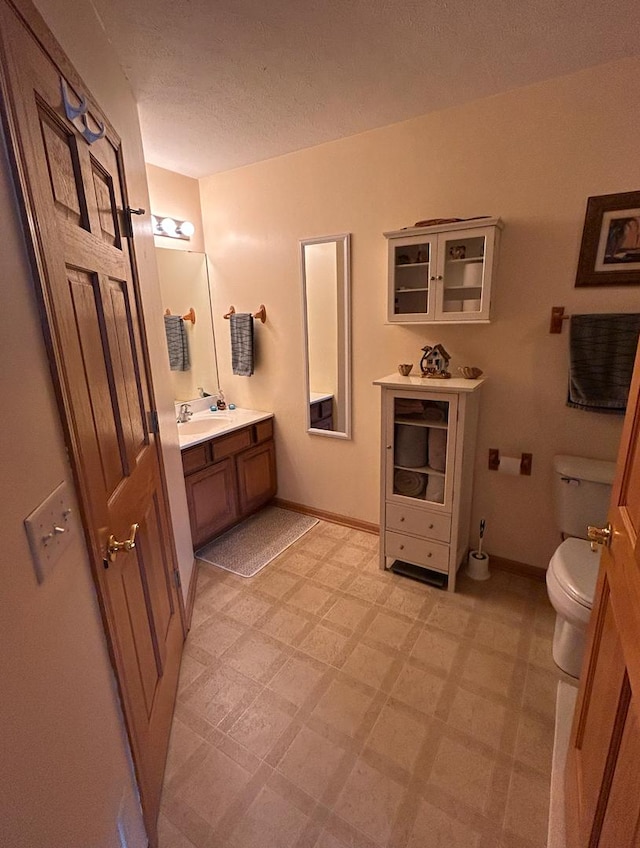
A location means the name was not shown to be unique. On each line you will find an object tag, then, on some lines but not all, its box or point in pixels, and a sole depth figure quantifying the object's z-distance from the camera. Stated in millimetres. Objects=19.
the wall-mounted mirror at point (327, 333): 2547
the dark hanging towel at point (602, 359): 1793
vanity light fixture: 2652
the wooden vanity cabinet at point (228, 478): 2516
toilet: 1569
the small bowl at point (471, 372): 2141
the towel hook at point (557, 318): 1948
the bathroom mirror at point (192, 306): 2805
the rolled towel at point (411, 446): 2221
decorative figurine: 2197
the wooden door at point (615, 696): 750
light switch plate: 714
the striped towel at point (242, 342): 2930
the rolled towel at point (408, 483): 2281
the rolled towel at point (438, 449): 2150
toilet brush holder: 2324
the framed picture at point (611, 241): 1752
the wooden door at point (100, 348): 798
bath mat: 2557
